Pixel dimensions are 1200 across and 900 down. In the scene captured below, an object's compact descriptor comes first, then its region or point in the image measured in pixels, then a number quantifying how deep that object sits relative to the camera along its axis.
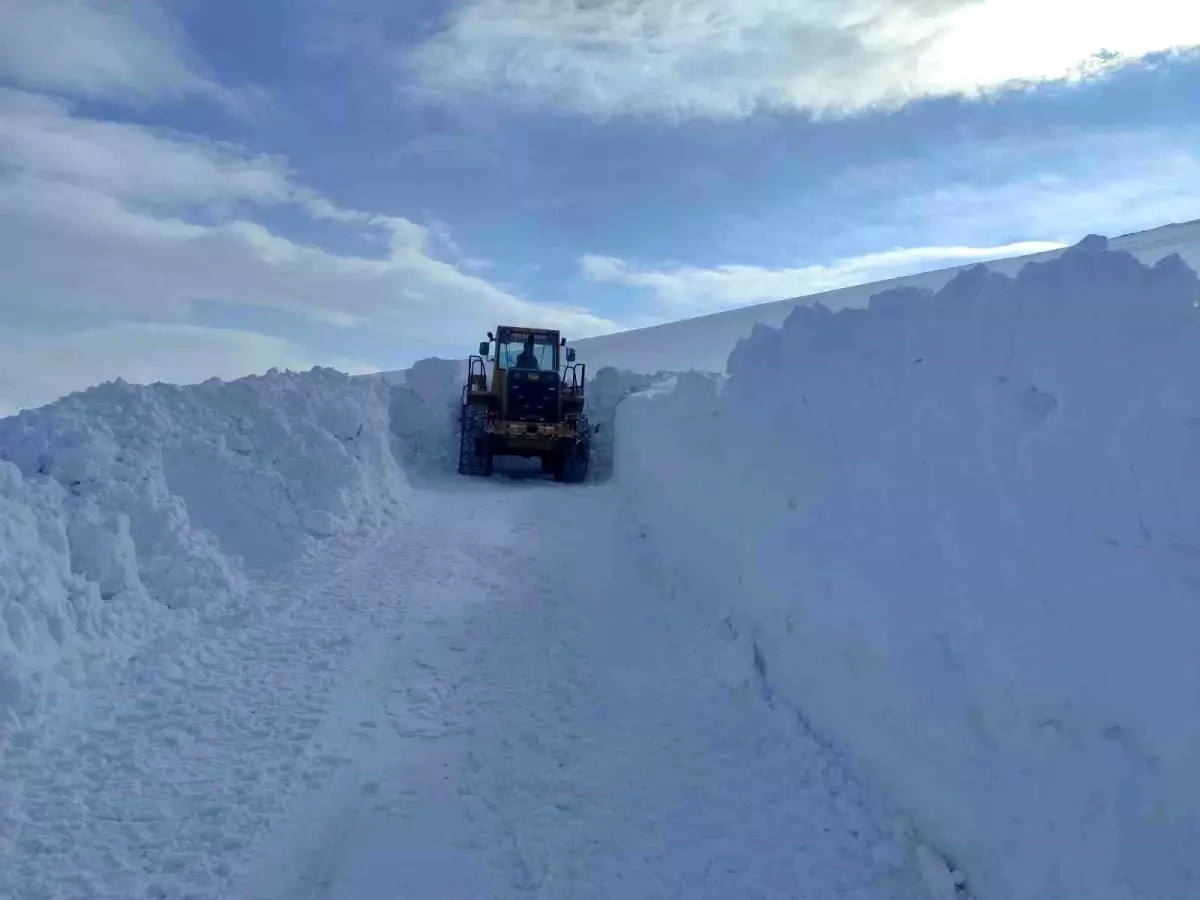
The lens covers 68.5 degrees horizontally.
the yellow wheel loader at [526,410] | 18.62
